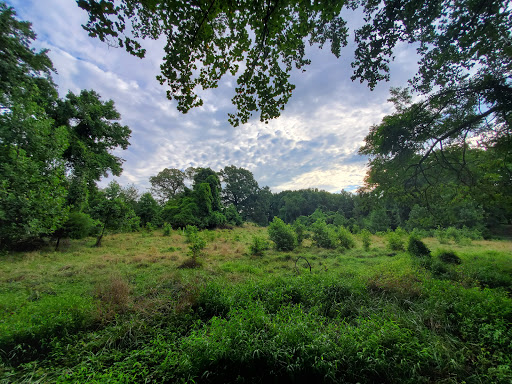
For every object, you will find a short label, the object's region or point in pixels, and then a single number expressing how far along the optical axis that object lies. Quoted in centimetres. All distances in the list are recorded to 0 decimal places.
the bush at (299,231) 1593
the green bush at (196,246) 934
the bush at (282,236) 1377
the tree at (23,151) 791
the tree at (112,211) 1326
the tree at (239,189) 4319
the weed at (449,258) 855
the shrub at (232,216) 3033
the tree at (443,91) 426
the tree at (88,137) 1394
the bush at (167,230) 1872
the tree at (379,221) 2741
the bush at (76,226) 1130
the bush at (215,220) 2496
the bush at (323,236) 1484
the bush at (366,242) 1380
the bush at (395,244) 1303
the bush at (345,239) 1470
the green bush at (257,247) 1232
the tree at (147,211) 2247
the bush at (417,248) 1012
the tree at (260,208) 4425
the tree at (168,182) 3494
